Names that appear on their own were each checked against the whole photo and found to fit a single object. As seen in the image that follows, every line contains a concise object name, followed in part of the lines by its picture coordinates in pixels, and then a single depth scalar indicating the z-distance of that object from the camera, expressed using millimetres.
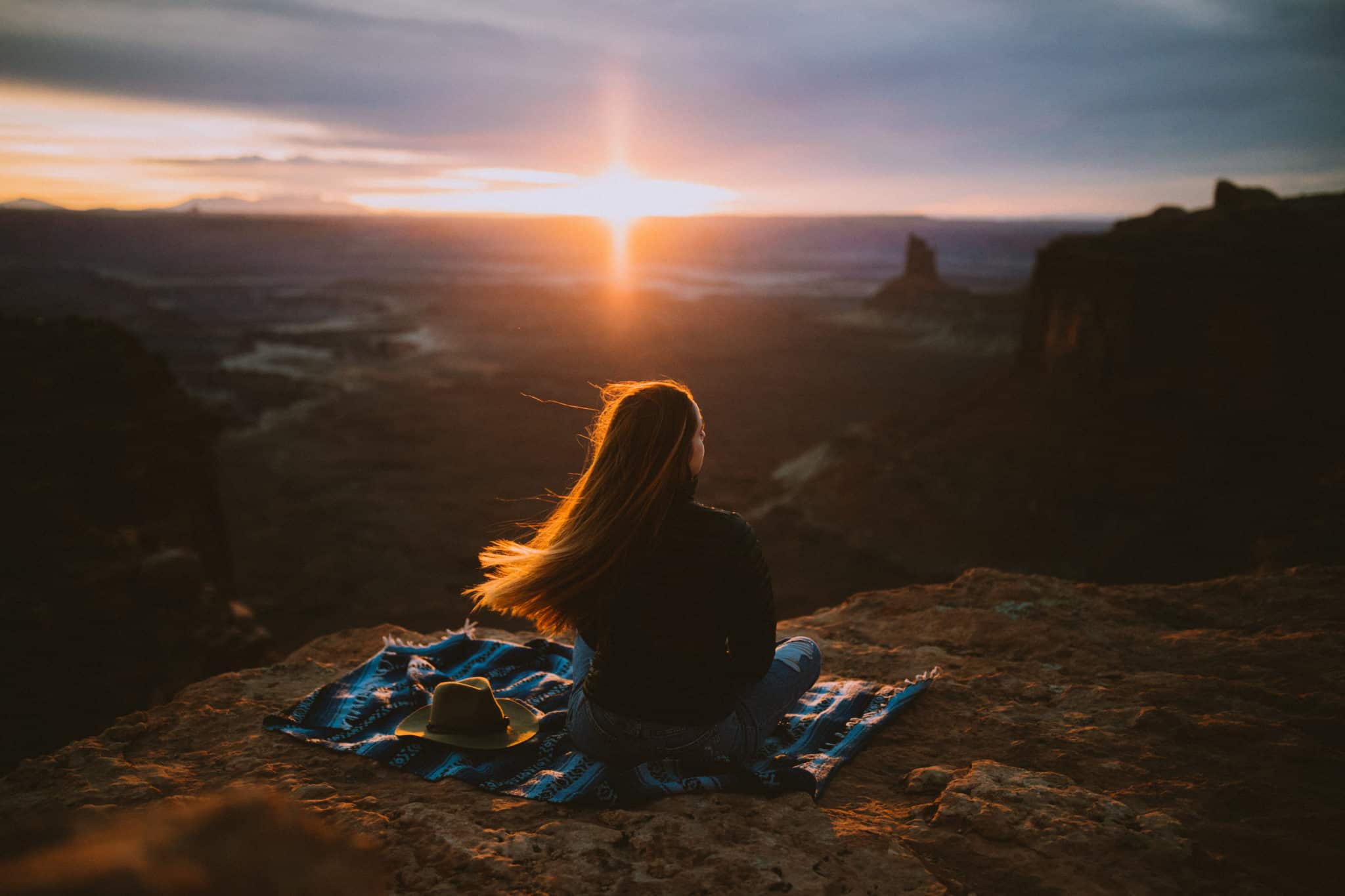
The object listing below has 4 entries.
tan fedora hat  3150
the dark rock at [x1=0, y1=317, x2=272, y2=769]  7156
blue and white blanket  2854
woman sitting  2609
